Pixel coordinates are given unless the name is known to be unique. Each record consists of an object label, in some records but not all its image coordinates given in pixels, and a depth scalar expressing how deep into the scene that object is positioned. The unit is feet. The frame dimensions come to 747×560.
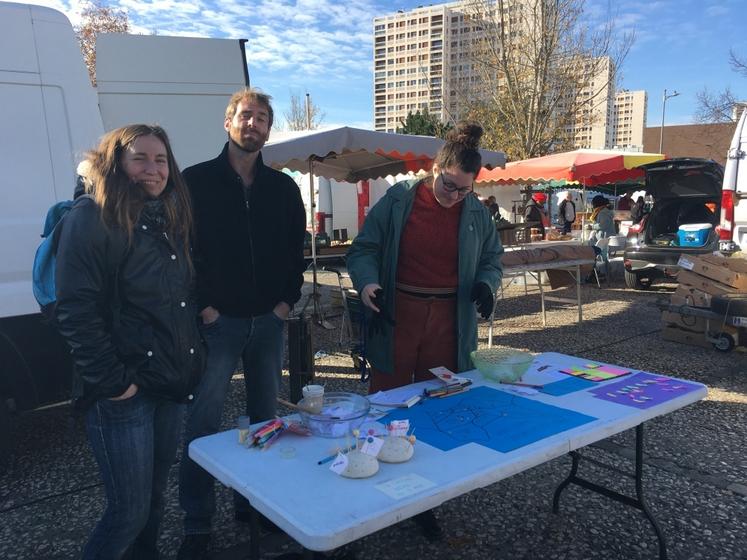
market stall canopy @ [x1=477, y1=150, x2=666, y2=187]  28.14
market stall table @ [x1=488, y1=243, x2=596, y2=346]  20.38
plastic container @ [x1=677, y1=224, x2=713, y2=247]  27.84
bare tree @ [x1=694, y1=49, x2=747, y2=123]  77.82
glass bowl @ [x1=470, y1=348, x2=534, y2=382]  7.72
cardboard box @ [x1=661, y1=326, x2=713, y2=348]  19.19
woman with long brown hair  5.22
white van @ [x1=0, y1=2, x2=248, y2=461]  9.46
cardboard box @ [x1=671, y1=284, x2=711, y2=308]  18.92
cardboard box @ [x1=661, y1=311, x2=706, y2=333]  19.27
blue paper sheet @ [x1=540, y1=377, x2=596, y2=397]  7.34
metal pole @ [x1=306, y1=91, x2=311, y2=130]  111.45
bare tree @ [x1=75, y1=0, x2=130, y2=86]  49.47
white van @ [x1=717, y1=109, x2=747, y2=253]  21.76
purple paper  6.96
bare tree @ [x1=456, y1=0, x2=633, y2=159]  53.42
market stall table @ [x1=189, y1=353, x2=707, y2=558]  4.30
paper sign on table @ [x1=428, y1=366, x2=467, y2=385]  7.57
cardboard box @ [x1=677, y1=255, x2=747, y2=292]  19.29
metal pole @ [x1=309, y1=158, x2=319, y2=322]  22.24
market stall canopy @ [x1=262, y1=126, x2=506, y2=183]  19.01
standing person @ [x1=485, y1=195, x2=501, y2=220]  46.76
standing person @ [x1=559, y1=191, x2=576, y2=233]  55.57
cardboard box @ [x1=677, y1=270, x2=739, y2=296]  19.21
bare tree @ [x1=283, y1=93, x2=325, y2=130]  116.47
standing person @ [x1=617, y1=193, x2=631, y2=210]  54.13
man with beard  7.44
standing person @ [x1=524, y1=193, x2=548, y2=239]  47.50
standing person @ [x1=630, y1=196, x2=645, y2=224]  48.54
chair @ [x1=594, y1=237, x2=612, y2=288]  32.65
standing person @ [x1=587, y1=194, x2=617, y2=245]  36.96
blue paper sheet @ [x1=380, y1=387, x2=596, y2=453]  5.72
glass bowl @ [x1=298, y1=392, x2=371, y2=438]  5.96
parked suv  27.91
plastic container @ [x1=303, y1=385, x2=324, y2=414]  6.22
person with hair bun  8.49
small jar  5.67
